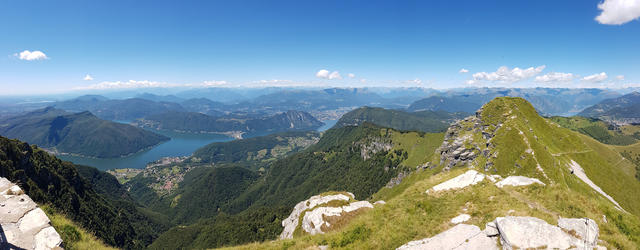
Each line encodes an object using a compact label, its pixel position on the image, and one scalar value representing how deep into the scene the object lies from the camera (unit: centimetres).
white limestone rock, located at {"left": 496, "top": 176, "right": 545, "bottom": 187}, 2420
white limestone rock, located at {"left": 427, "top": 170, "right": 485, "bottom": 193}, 2627
